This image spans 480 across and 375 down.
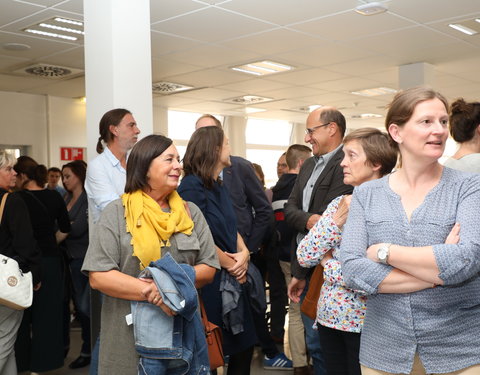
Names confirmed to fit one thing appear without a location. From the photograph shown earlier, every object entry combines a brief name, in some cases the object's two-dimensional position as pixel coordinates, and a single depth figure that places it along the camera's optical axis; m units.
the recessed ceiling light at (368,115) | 12.61
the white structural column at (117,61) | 3.60
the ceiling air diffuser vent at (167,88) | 8.70
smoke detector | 5.09
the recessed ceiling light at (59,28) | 5.39
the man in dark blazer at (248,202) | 3.59
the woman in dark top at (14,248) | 3.24
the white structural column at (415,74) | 7.47
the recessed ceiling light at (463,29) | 5.93
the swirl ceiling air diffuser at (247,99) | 10.06
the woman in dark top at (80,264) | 4.62
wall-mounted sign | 9.88
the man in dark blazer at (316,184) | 3.00
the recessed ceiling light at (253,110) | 11.35
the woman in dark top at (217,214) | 2.90
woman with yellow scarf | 2.19
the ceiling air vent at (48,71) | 7.42
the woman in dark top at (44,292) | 4.19
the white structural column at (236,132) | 12.70
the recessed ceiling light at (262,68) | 7.44
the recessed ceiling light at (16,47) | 6.23
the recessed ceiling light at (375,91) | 9.53
